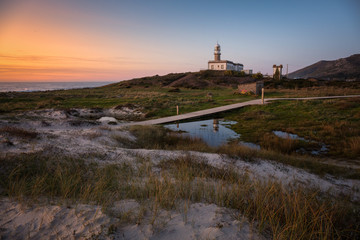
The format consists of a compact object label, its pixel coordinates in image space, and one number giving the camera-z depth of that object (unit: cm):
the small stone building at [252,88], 2928
